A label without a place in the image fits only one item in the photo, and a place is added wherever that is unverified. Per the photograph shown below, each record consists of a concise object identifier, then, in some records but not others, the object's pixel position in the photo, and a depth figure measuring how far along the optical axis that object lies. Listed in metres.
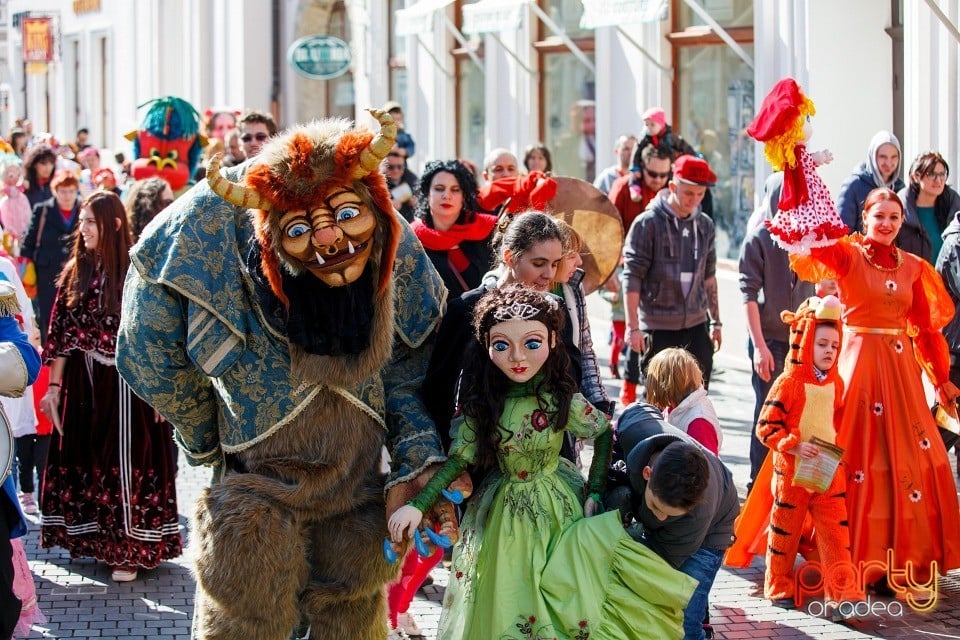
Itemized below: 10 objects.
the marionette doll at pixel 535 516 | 4.42
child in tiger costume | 6.07
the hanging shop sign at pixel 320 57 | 21.80
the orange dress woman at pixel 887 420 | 6.36
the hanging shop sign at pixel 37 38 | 37.09
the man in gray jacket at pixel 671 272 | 8.16
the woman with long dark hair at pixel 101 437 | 6.73
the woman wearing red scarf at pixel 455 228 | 6.57
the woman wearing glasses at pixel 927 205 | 8.08
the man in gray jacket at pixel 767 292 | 7.47
